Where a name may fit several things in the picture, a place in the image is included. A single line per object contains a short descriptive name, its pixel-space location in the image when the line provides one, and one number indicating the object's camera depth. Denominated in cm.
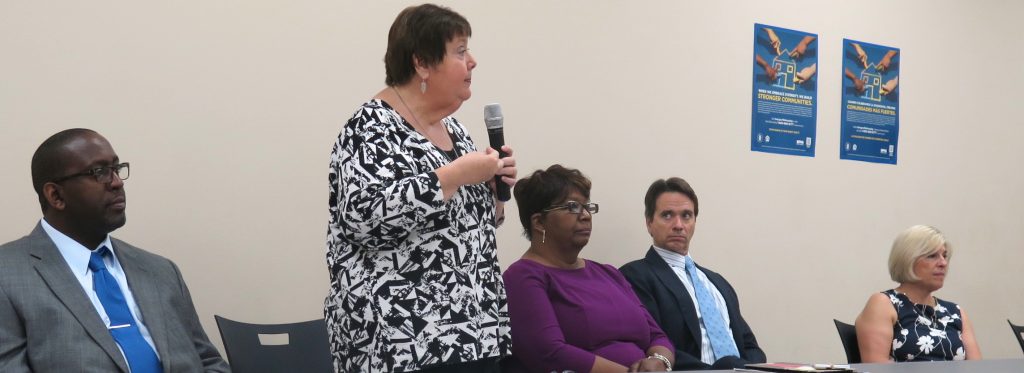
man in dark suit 399
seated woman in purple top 344
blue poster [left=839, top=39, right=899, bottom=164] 513
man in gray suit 242
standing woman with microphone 214
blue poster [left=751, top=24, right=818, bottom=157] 485
